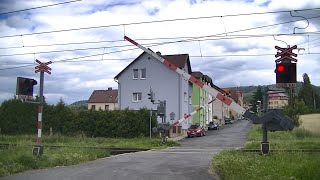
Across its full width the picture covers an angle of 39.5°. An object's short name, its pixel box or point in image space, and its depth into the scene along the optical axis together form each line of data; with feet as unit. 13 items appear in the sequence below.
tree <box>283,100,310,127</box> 157.48
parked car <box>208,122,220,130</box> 256.11
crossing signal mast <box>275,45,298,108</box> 39.31
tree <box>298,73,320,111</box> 382.22
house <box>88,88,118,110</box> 349.61
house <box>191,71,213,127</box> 243.32
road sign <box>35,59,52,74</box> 62.08
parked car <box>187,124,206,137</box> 186.70
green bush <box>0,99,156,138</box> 157.79
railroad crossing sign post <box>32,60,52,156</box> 60.95
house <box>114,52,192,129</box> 201.87
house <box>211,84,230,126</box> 342.23
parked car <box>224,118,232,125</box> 356.22
